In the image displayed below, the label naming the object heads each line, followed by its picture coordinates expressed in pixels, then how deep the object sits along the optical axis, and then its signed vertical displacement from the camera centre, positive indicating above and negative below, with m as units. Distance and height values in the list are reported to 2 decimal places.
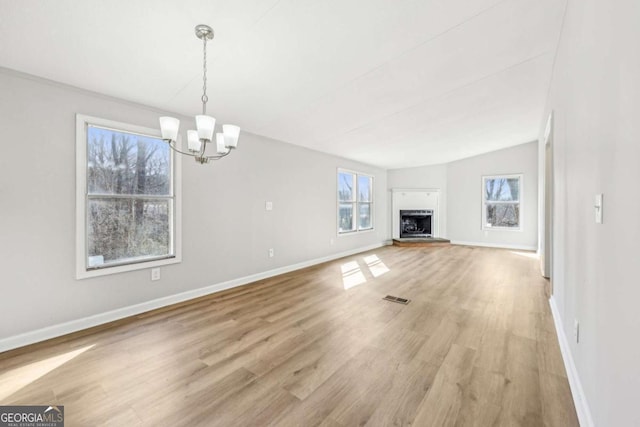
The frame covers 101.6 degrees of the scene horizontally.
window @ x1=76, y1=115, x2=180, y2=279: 2.60 +0.14
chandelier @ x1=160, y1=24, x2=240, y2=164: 1.91 +0.65
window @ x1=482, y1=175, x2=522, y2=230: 6.95 +0.31
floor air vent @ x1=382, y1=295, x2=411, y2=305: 3.21 -1.09
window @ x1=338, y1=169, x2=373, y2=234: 6.26 +0.29
